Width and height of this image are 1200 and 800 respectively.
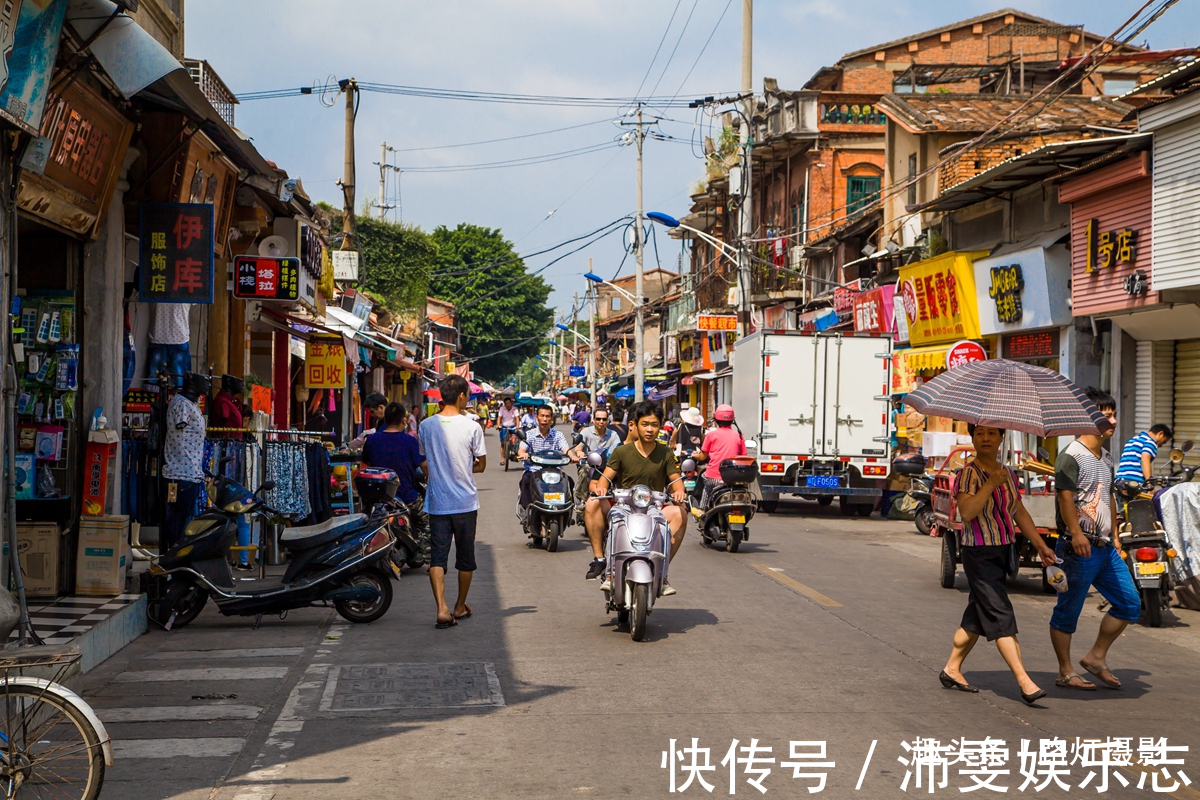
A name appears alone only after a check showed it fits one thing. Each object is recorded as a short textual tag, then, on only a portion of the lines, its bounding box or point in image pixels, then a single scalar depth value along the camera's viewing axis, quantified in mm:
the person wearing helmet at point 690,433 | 18469
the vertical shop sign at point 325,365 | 21891
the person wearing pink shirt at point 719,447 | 16156
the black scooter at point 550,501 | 15008
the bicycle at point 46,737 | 4613
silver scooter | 8953
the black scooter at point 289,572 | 9719
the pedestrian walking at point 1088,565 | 7551
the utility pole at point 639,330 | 44219
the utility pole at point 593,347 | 73500
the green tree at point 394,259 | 47000
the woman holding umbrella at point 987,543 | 7199
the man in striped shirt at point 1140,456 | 11602
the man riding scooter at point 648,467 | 9766
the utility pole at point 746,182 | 30469
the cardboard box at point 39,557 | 9500
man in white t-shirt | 9578
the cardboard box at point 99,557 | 9711
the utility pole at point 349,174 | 27266
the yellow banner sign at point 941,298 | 24406
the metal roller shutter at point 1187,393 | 18609
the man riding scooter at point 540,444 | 15505
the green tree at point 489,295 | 77125
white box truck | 21062
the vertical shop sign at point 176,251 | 11414
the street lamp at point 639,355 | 45469
